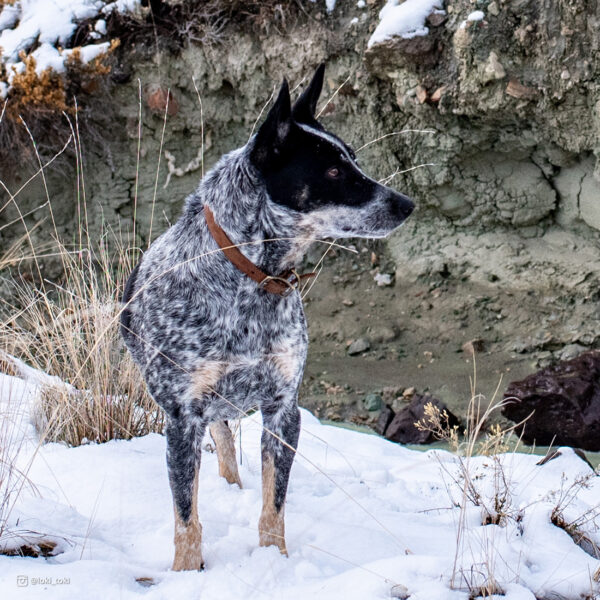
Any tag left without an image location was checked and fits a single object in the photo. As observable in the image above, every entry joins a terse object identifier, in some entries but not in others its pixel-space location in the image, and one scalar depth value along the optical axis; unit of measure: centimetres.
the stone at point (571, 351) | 622
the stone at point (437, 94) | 665
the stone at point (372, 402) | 621
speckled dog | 276
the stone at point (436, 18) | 650
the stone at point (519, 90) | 631
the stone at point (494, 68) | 628
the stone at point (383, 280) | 748
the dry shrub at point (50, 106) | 714
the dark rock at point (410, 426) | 557
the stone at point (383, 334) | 700
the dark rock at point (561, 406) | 519
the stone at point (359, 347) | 699
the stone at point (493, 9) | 623
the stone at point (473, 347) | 661
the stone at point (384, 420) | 585
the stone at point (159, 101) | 779
